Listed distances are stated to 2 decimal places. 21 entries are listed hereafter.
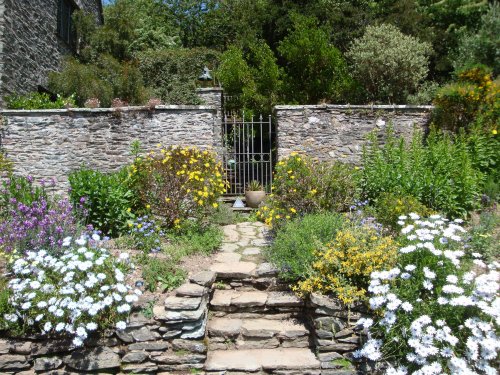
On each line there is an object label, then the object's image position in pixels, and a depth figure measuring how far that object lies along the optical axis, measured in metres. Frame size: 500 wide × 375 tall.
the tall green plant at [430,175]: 5.92
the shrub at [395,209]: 5.22
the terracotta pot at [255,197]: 8.07
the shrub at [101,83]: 10.13
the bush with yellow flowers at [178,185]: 6.13
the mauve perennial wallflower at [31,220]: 4.82
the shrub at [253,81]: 10.61
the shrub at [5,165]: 7.71
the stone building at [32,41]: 8.54
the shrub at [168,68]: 11.39
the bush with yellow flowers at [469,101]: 7.33
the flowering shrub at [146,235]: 5.18
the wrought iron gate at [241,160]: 9.10
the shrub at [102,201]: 6.06
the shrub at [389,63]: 10.19
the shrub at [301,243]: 4.54
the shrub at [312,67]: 10.60
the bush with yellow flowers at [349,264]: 4.05
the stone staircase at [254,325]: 3.96
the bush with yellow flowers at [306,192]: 5.97
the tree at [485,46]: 9.96
